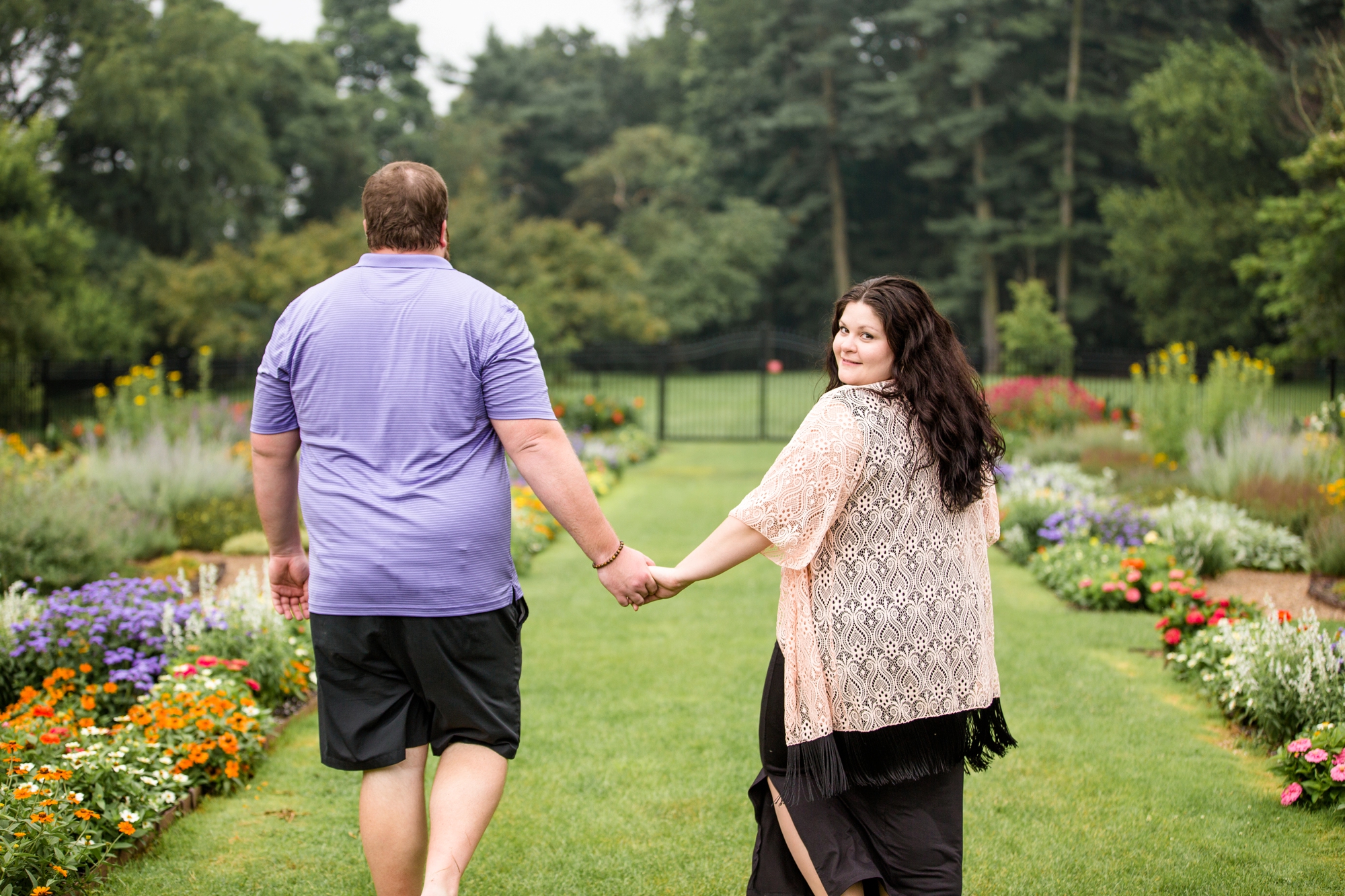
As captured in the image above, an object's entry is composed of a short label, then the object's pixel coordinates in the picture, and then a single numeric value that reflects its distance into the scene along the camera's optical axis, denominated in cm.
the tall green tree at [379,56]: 4147
